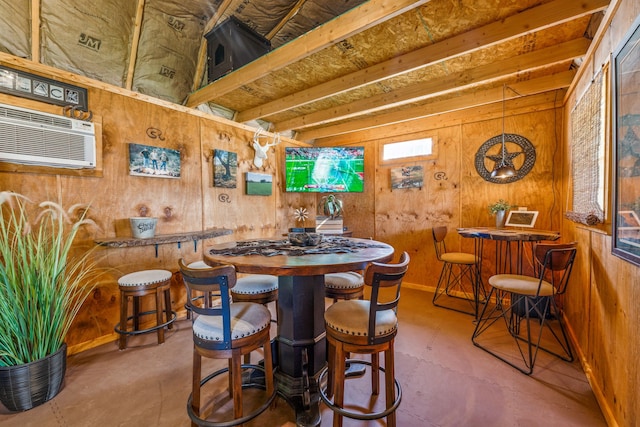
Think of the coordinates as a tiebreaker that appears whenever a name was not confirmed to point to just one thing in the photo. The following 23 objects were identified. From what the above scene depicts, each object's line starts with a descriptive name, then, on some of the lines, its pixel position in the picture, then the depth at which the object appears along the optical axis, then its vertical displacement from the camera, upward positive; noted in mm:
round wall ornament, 3135 +636
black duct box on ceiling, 2553 +1675
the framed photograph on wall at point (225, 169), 3387 +551
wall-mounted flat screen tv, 4293 +635
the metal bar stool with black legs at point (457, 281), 3089 -1026
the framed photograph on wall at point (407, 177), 3904 +472
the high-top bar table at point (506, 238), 2472 -313
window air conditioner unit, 1906 +575
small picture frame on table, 2979 -151
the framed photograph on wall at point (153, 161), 2629 +527
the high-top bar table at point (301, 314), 1517 -700
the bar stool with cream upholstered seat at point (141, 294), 2191 -731
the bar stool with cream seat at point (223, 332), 1229 -624
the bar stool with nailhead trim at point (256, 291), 1923 -615
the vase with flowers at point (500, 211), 3066 -56
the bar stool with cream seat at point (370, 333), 1221 -638
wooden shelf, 2157 -267
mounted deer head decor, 3768 +905
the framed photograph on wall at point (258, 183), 3768 +387
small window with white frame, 3854 +914
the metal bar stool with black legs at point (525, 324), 1932 -1225
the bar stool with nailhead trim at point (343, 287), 2059 -631
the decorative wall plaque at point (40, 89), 1958 +995
